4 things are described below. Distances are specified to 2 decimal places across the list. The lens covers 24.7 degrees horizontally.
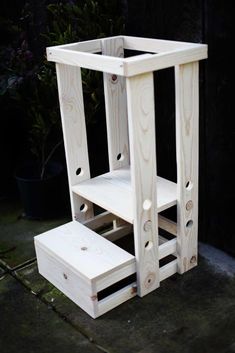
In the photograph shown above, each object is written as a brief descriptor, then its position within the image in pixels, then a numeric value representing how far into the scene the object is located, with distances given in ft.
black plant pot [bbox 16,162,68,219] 10.05
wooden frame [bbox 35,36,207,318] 6.89
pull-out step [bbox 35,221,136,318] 7.34
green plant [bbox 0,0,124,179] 8.80
